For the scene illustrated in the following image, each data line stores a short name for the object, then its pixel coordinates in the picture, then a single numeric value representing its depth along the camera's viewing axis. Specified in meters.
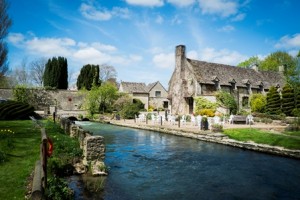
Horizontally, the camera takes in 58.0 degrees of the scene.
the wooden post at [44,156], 6.25
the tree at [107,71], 78.54
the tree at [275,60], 66.52
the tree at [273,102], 36.29
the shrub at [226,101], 37.72
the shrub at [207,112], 35.34
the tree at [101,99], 45.59
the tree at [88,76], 63.44
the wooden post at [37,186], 4.64
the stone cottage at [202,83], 41.38
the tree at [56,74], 58.81
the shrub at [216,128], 21.88
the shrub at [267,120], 30.70
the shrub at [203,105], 37.00
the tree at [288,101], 35.06
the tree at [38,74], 73.12
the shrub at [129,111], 41.03
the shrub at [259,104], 39.56
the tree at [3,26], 26.03
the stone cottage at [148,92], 60.66
